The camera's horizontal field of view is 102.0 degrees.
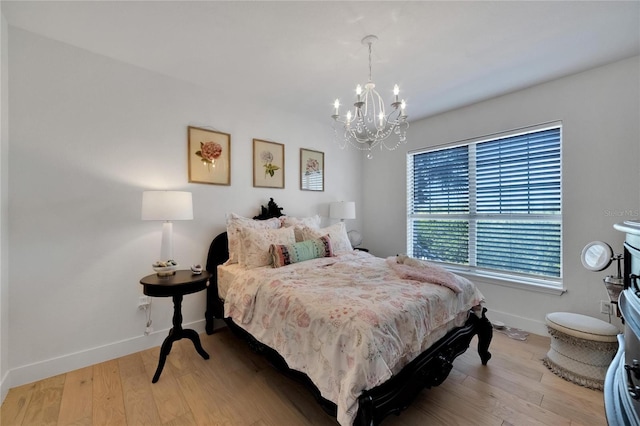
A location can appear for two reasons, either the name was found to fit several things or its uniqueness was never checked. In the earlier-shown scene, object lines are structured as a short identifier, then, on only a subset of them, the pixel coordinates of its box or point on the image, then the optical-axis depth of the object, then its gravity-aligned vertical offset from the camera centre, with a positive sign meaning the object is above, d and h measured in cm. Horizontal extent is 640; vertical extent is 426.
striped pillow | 247 -38
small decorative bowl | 217 -49
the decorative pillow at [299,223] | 301 -12
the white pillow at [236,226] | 267 -15
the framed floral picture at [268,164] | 326 +63
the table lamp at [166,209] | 217 +3
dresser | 74 -49
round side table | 199 -62
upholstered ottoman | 190 -102
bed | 125 -69
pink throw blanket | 188 -47
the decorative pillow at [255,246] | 246 -32
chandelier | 323 +132
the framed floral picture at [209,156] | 277 +62
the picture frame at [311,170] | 372 +64
